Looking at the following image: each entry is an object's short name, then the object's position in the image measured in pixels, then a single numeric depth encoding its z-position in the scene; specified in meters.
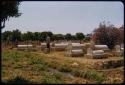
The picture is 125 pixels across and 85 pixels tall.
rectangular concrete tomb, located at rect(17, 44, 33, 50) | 14.80
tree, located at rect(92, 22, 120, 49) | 14.33
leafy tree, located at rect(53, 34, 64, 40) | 26.17
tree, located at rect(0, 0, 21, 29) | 5.82
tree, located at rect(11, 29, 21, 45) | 22.35
